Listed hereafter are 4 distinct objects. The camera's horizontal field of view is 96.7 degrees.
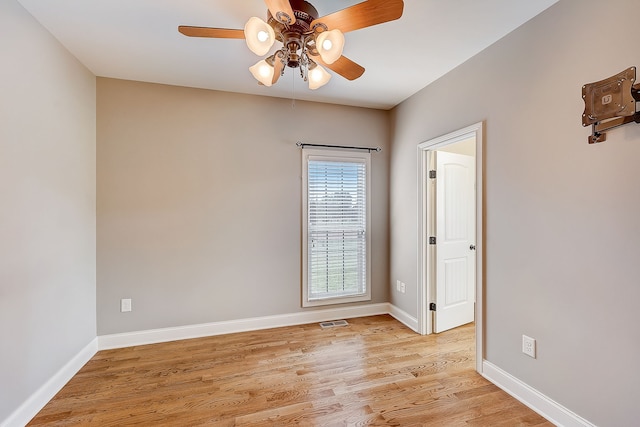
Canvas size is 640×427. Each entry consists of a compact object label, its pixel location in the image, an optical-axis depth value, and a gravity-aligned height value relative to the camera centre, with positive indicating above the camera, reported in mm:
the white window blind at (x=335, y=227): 3318 -192
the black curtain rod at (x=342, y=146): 3260 +771
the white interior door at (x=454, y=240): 3082 -326
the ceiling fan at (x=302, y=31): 1314 +924
